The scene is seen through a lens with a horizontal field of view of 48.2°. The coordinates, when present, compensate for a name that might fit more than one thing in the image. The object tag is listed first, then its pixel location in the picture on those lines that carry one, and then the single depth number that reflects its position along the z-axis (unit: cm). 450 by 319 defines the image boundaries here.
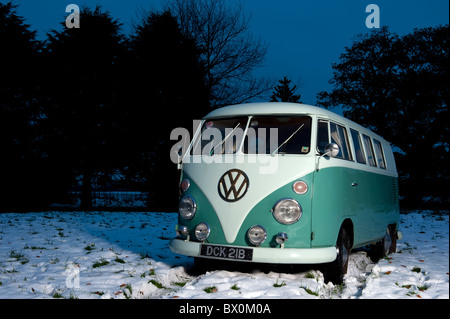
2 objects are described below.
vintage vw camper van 624
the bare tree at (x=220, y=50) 2688
